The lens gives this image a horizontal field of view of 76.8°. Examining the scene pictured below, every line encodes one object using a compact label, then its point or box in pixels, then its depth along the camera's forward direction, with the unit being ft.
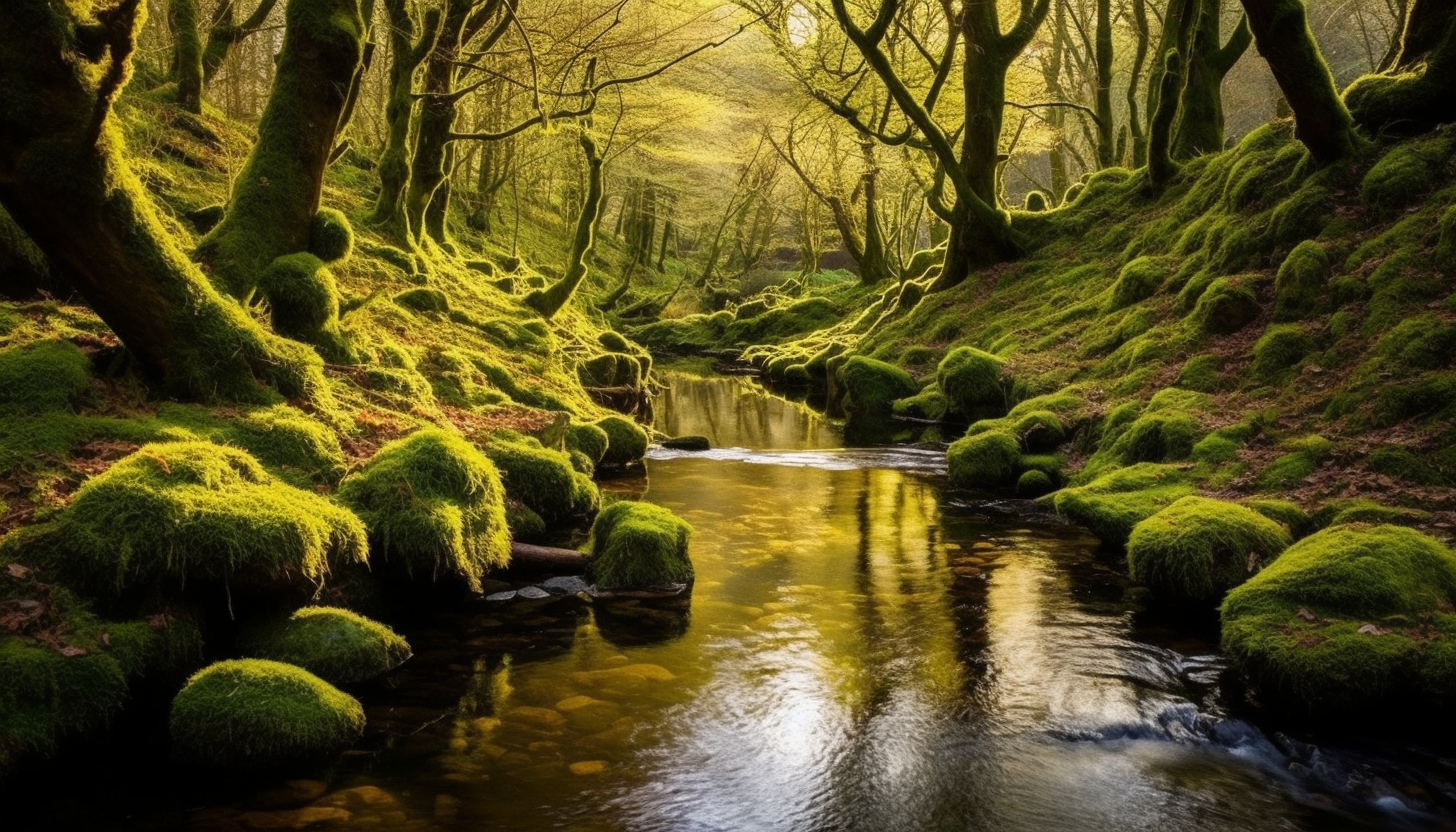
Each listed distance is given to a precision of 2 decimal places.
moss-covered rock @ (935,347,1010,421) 49.21
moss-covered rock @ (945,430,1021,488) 38.29
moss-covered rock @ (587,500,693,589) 25.21
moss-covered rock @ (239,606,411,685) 17.19
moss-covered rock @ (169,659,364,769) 14.62
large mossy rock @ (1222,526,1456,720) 16.38
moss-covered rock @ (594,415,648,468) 42.34
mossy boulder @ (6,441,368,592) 15.40
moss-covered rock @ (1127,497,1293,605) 22.48
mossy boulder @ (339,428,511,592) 21.08
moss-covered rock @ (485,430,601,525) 29.94
